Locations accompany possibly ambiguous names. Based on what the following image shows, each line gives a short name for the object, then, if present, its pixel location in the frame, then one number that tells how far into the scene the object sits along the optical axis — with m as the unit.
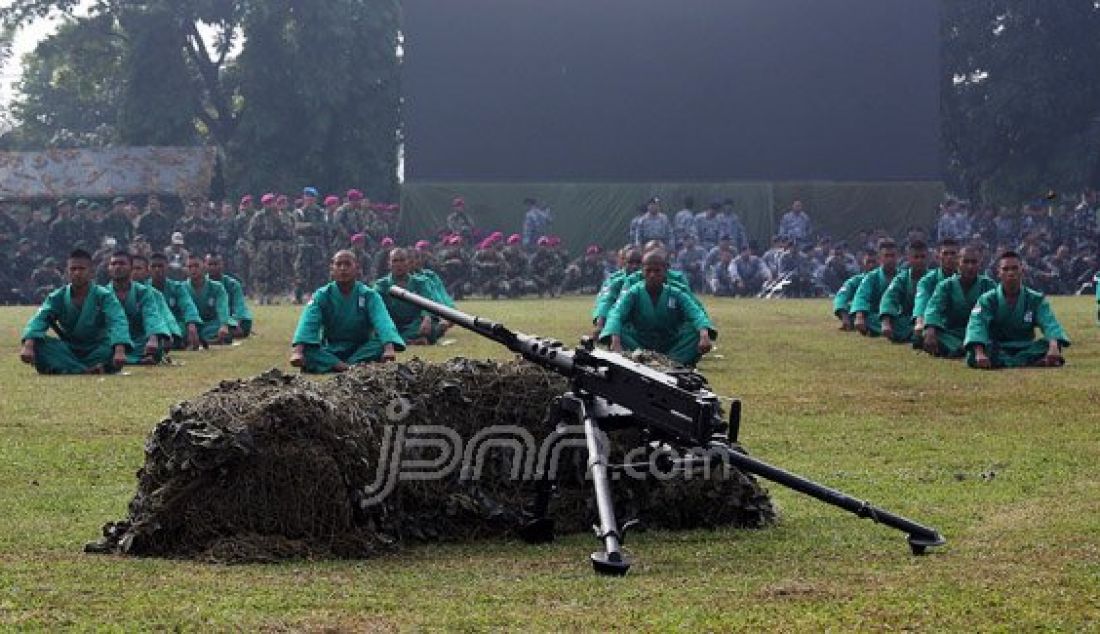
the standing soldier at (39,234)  42.44
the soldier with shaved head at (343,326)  19.00
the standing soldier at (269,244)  39.28
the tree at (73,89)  57.50
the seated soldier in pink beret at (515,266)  42.62
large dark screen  48.44
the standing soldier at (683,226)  46.00
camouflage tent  45.44
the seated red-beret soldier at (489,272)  42.25
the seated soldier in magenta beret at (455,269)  41.66
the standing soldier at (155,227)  41.33
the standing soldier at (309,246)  39.75
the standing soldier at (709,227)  46.22
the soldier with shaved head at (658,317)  19.45
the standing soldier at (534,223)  47.00
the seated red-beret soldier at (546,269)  43.28
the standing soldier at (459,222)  45.44
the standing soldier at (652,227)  44.91
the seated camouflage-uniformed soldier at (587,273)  44.16
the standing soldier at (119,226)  41.28
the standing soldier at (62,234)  41.69
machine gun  7.95
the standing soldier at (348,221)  41.00
